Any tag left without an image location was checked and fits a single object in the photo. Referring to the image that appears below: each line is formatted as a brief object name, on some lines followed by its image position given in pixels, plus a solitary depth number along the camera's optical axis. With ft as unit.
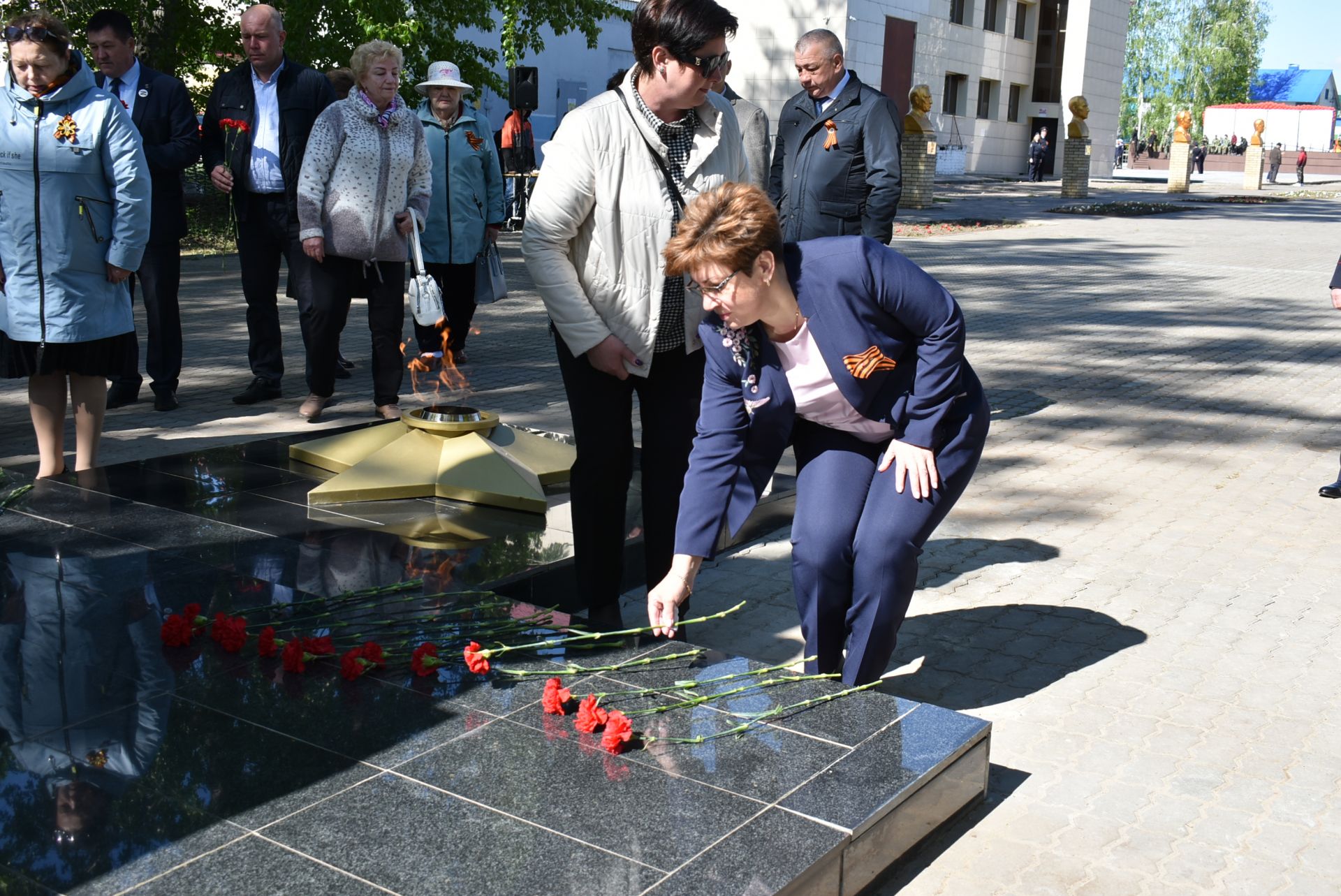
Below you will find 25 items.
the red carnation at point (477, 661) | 11.57
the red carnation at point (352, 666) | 11.33
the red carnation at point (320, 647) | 11.87
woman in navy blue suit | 11.02
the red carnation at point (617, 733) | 10.22
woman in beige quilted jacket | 12.28
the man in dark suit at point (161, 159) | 24.93
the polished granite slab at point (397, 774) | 8.68
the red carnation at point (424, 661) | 11.59
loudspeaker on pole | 68.23
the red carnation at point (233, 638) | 11.95
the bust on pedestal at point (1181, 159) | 133.08
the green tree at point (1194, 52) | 295.28
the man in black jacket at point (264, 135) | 24.61
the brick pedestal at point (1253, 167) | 155.22
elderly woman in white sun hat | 28.19
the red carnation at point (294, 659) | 11.62
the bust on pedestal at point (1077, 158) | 117.70
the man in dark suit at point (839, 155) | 21.65
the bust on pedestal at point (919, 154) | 99.25
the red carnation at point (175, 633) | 12.09
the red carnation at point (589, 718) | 10.60
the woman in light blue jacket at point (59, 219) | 17.95
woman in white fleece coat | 22.66
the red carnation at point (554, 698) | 10.93
